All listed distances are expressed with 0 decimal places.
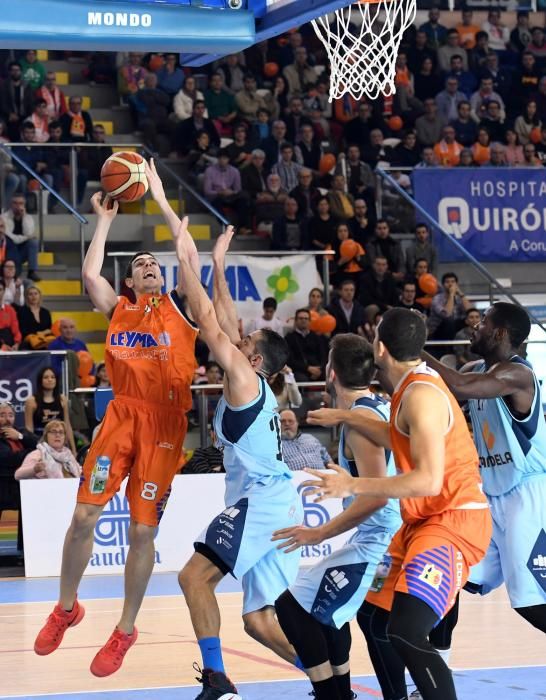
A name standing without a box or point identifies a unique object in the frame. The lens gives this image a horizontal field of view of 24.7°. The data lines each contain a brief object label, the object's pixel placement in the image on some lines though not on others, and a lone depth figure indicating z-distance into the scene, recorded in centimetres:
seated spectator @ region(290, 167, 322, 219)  1616
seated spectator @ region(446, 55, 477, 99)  1912
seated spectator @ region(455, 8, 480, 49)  1991
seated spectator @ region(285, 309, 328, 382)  1412
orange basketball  696
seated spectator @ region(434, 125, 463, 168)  1769
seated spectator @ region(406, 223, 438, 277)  1574
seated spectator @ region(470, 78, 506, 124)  1884
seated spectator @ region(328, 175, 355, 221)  1592
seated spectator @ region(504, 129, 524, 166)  1809
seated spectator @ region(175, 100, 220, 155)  1681
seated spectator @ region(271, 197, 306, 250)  1584
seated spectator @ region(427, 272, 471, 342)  1481
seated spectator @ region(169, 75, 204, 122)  1705
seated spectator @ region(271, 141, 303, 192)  1664
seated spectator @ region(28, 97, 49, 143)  1581
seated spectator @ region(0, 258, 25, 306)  1396
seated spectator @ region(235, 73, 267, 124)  1741
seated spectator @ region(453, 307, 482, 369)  1420
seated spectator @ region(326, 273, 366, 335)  1477
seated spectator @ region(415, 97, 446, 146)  1809
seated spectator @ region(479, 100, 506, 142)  1853
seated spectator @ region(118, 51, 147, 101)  1734
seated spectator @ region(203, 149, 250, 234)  1642
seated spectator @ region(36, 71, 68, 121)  1612
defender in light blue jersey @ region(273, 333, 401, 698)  535
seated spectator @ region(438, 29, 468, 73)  1930
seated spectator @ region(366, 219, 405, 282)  1574
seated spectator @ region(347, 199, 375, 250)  1590
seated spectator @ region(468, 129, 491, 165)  1792
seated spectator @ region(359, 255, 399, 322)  1526
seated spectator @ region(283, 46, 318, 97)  1809
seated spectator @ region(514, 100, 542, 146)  1869
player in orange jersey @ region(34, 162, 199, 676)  671
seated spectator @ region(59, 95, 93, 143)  1588
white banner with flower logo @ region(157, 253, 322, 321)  1474
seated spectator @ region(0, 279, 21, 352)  1345
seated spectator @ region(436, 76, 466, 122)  1859
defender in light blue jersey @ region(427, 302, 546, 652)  579
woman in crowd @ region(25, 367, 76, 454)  1256
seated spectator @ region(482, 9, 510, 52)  2027
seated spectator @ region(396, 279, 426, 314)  1514
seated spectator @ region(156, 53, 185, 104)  1730
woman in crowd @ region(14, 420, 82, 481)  1161
